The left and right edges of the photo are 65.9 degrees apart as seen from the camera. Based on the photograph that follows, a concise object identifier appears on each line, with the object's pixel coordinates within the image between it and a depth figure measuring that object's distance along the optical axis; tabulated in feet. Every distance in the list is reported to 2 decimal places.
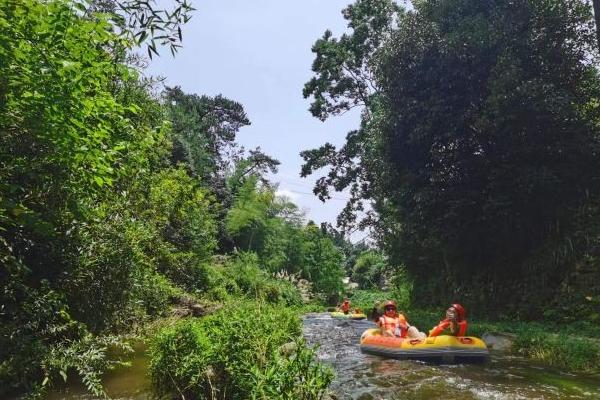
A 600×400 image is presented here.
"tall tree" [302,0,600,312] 40.34
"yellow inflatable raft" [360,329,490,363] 28.49
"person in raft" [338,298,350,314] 67.15
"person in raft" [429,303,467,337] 29.94
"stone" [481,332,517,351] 32.94
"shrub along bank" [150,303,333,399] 13.08
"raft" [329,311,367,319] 63.77
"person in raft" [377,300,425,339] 33.47
